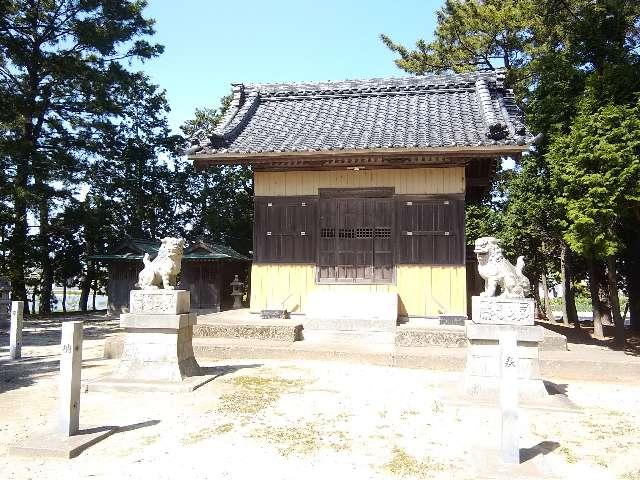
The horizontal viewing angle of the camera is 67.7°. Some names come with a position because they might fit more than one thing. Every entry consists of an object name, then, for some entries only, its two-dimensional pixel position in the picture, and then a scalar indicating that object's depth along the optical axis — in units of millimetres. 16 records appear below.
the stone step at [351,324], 11750
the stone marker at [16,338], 11391
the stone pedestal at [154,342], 8016
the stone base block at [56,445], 4992
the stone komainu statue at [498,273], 7422
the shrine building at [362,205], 12219
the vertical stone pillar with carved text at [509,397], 4793
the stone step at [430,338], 10500
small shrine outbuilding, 24172
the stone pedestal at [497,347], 7230
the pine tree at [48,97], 21703
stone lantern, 23562
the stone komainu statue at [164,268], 8266
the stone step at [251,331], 11188
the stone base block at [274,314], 12766
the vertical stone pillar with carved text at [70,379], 5410
